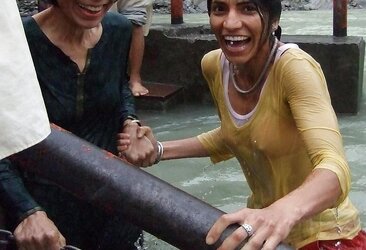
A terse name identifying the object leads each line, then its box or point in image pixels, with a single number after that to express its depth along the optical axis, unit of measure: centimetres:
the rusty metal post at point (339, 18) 685
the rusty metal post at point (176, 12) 778
